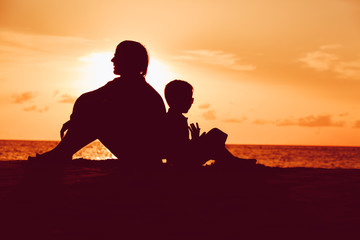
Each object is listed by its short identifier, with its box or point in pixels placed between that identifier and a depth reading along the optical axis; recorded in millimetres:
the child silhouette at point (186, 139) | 5574
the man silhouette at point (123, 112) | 5406
